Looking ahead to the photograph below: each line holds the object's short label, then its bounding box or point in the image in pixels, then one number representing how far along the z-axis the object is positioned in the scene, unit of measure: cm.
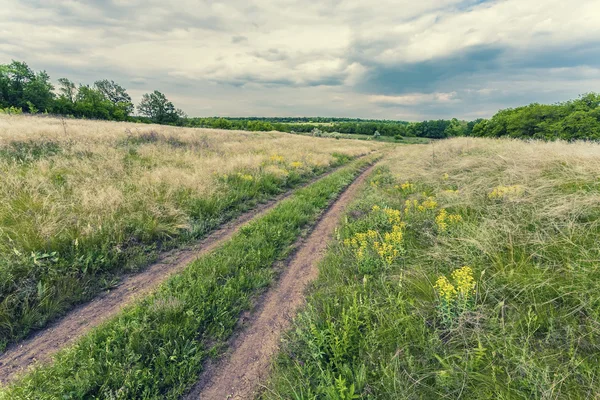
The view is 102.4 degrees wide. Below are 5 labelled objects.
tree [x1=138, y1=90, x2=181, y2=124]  7278
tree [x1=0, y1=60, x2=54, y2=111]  4409
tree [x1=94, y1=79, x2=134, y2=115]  7636
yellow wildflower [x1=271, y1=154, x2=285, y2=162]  1493
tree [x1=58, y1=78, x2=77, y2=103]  6850
